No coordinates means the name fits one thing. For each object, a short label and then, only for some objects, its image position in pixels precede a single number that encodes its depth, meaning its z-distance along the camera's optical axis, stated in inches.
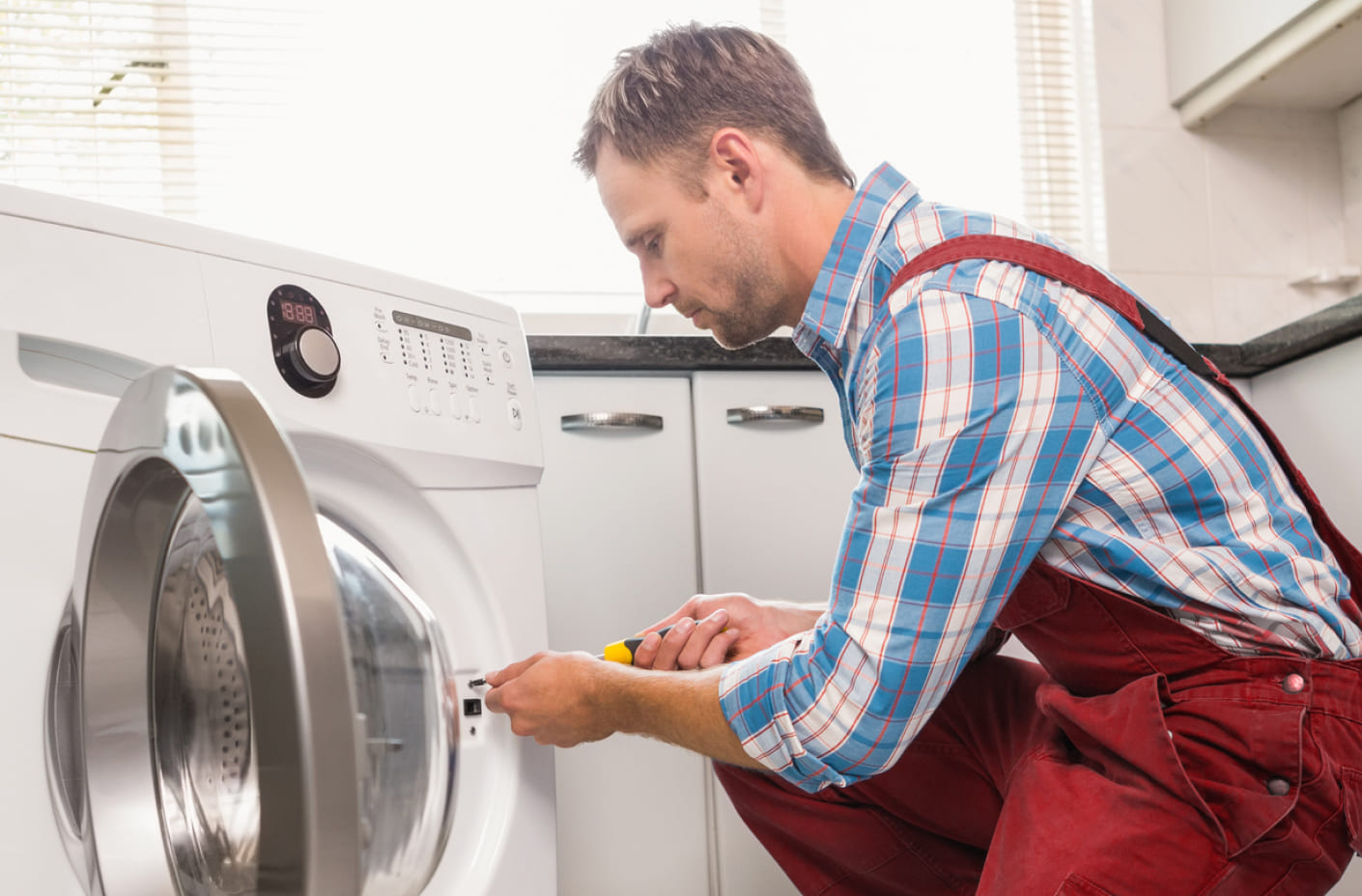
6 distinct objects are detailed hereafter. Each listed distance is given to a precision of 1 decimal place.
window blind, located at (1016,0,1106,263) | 92.1
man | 32.3
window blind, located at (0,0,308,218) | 76.9
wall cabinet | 76.2
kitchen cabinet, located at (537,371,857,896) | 56.7
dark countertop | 57.3
